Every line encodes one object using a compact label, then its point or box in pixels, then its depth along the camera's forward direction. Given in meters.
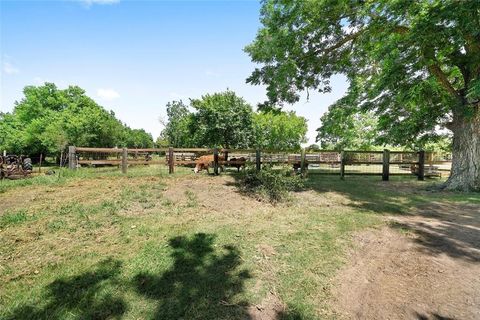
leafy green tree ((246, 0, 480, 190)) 8.41
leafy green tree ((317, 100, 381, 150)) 32.69
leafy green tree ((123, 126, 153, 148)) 71.68
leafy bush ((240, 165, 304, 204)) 7.63
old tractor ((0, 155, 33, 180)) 12.27
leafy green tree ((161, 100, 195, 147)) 49.69
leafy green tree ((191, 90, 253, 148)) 27.45
